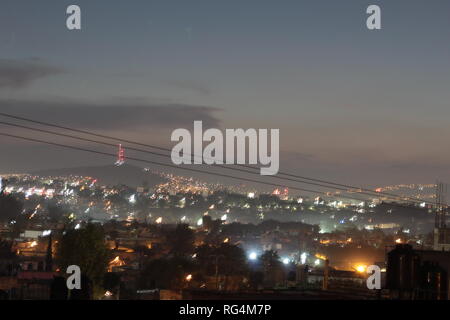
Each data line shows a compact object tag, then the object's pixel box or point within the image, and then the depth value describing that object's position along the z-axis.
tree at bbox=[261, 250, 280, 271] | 42.78
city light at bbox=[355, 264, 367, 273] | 41.00
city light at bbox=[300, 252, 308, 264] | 61.86
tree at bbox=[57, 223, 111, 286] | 36.88
